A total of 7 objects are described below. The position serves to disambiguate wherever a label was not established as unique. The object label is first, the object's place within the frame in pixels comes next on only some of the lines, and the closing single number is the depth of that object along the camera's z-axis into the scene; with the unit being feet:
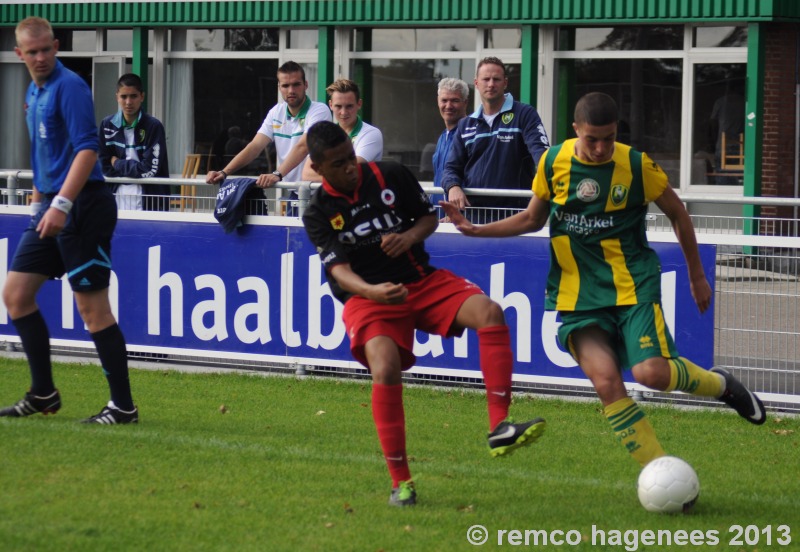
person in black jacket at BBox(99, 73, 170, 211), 74.38
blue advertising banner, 61.82
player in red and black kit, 40.27
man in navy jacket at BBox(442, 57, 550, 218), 64.80
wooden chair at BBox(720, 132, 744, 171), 131.34
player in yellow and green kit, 40.42
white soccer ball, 38.70
